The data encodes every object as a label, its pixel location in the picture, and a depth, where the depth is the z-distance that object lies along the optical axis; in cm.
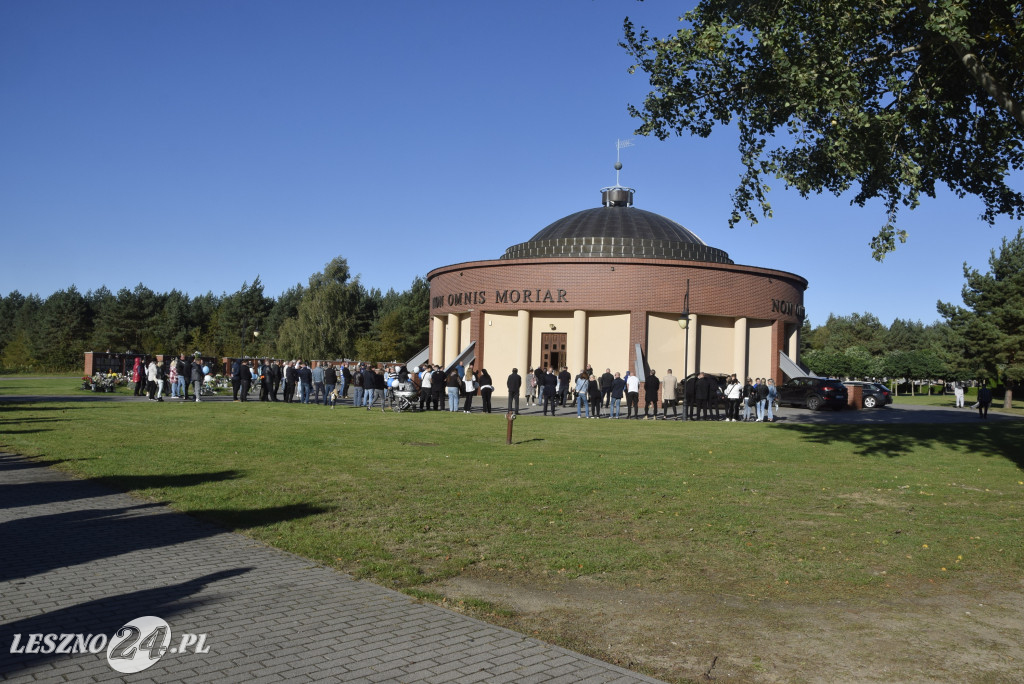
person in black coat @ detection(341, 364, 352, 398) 3438
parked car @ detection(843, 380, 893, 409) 3769
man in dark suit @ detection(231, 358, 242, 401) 2933
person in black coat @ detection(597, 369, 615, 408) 2566
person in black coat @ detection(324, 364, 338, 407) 2881
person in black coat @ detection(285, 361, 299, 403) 2995
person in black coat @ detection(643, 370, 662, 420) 2548
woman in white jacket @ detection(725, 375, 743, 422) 2505
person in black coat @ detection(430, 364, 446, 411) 2617
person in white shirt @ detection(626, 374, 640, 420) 2657
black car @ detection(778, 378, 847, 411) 3344
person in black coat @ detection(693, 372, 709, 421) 2522
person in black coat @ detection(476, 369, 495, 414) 2555
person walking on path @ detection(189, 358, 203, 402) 2734
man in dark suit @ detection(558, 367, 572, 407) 2748
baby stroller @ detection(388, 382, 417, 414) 2537
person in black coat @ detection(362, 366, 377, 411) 2661
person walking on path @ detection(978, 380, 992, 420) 3059
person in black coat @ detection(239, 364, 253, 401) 2914
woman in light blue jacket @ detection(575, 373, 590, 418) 2598
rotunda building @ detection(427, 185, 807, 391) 3728
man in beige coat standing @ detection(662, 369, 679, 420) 2589
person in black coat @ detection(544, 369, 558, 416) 2594
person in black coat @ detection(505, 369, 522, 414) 2333
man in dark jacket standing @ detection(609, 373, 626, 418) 2542
